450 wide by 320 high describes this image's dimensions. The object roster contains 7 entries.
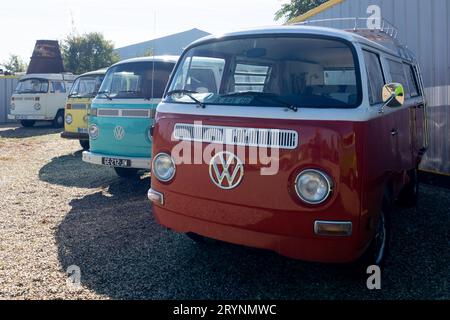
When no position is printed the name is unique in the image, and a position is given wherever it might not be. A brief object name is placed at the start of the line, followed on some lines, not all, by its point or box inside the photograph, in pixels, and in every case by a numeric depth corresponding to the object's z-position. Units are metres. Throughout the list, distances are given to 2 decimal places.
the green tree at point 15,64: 40.78
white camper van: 16.05
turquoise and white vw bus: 6.58
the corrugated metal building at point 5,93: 20.80
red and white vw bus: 3.07
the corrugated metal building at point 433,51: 6.89
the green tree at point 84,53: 30.39
